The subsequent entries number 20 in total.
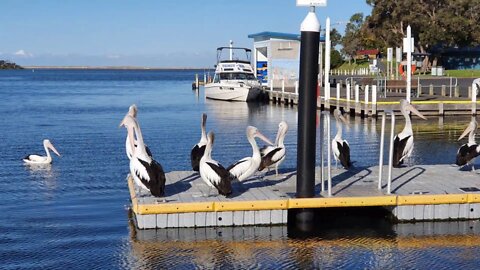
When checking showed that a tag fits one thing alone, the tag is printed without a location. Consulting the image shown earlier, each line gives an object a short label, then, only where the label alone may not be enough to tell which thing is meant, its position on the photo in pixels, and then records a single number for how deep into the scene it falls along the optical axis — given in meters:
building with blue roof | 52.44
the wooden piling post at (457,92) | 37.13
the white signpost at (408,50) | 31.06
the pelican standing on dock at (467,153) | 14.36
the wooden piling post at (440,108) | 32.12
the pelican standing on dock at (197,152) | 14.59
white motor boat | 48.44
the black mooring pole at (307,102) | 11.31
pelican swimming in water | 19.69
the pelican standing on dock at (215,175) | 11.77
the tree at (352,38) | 109.25
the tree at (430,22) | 72.12
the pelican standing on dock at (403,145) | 14.52
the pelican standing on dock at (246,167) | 12.53
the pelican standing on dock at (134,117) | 13.68
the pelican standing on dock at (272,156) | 13.77
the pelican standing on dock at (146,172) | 11.77
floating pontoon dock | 11.48
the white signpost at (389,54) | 41.59
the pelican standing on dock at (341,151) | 14.63
